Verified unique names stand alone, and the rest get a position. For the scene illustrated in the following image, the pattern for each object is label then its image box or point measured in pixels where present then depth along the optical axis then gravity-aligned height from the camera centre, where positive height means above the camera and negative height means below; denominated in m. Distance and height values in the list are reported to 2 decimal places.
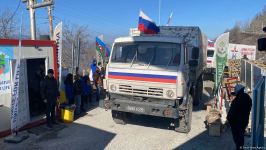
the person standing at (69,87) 7.41 -0.80
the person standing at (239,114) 4.93 -1.19
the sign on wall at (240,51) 20.38 +1.49
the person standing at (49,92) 6.40 -0.85
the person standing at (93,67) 9.96 -0.07
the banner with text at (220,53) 8.59 +0.54
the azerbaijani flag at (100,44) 10.69 +1.15
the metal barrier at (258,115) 3.95 -1.05
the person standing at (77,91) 7.62 -0.97
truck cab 5.97 -0.33
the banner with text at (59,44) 7.32 +0.79
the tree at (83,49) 17.58 +1.79
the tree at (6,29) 16.43 +3.07
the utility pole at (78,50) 8.71 +0.66
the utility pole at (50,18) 13.70 +3.27
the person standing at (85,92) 8.38 -1.15
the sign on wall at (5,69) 5.83 -0.10
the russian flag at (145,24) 7.34 +1.53
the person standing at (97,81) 9.29 -0.71
